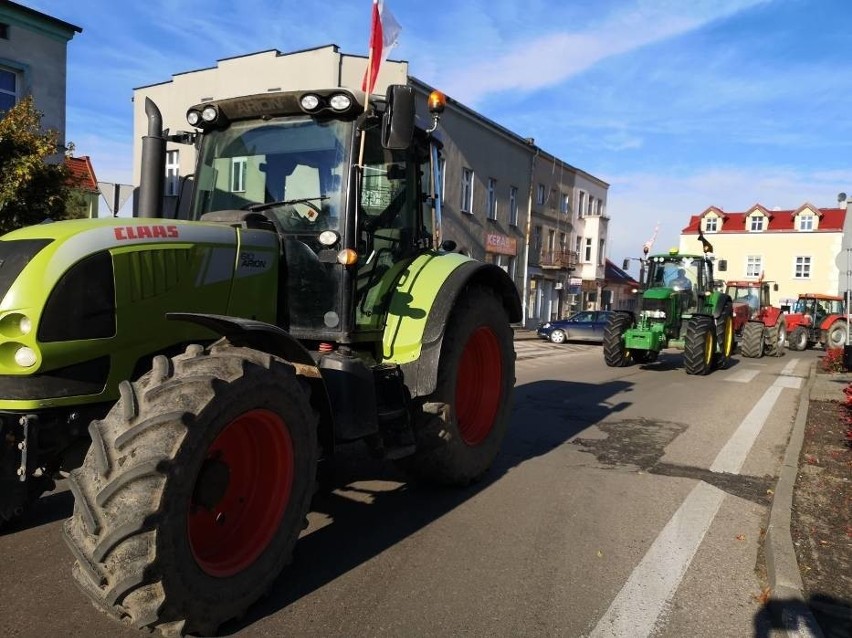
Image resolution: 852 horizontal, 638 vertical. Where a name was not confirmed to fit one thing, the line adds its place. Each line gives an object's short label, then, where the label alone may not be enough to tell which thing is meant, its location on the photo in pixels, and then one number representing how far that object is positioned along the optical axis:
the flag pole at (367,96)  3.96
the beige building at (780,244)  50.75
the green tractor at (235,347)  2.55
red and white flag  4.39
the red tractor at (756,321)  19.89
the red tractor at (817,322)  23.86
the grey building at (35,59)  15.47
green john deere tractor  14.01
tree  9.82
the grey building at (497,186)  22.08
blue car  23.69
